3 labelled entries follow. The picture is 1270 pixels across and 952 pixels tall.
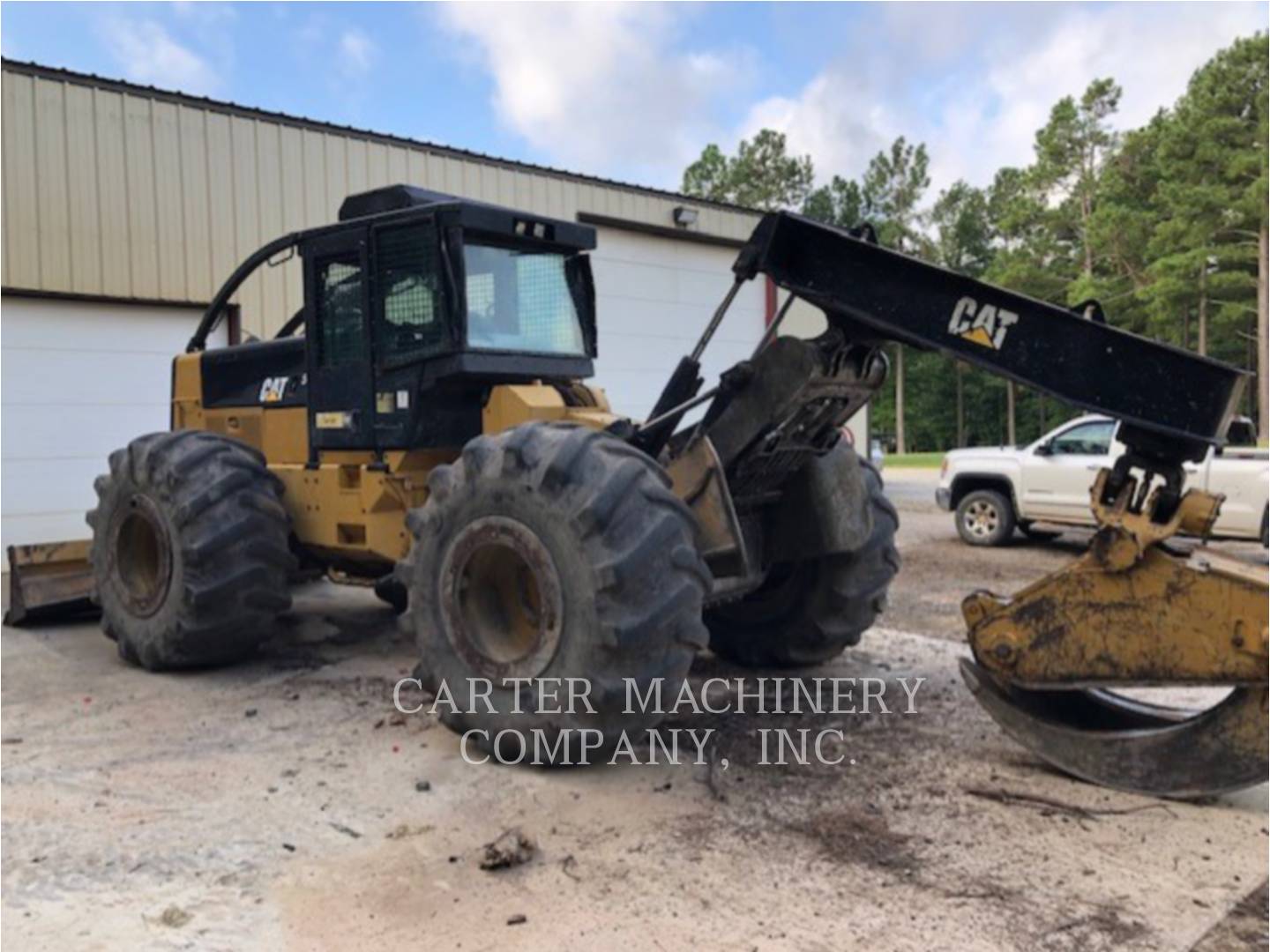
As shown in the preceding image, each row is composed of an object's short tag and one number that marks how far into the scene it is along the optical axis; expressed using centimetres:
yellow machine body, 559
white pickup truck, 1084
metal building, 957
